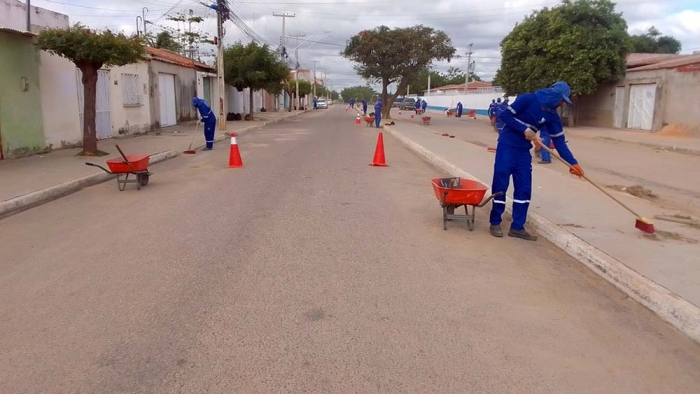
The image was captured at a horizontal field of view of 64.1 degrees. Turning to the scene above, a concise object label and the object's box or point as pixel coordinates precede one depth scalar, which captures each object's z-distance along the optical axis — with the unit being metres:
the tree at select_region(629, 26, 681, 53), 56.76
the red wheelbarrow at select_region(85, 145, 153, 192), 9.45
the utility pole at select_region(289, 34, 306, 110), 61.84
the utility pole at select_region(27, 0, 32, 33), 15.63
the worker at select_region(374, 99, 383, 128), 30.76
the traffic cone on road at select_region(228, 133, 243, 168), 12.99
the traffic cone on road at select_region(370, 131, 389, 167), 13.59
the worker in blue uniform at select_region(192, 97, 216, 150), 15.96
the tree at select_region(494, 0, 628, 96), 27.66
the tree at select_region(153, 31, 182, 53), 46.16
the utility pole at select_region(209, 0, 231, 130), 25.64
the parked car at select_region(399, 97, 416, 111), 73.05
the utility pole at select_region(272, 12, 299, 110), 51.90
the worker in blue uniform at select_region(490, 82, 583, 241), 6.53
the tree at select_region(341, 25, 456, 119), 39.12
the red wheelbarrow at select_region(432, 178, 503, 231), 6.76
